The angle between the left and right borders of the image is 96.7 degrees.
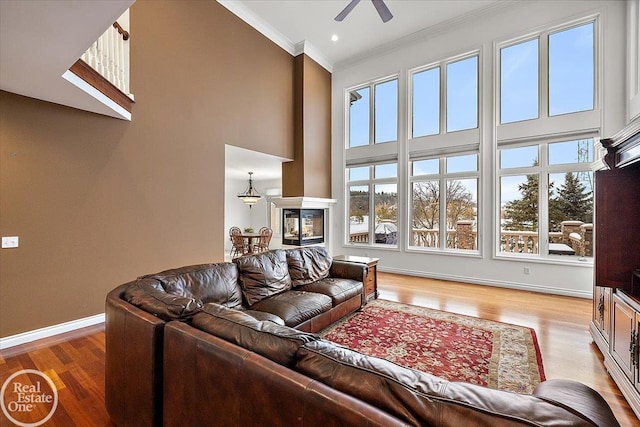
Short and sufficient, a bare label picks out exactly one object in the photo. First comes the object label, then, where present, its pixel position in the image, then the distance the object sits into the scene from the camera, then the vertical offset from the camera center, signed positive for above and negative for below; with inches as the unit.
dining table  312.9 -30.8
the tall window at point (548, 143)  184.1 +50.7
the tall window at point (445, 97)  224.4 +98.7
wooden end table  167.6 -36.7
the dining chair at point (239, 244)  320.8 -33.7
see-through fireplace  263.9 -10.9
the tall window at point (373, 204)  262.4 +11.2
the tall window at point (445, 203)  224.2 +11.4
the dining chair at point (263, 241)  323.9 -30.3
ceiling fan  147.3 +110.6
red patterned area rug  96.4 -52.5
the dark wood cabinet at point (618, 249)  85.8 -10.5
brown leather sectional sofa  30.7 -22.1
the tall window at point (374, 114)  263.6 +98.7
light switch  114.4 -11.9
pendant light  345.7 +20.2
